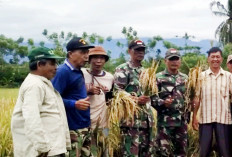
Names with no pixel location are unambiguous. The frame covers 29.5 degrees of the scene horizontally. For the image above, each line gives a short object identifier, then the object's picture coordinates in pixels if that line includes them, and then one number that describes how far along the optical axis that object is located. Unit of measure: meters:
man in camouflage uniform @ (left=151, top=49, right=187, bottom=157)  5.63
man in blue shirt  4.39
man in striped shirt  5.70
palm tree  37.00
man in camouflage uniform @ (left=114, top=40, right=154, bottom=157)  5.31
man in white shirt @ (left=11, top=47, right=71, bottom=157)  3.56
